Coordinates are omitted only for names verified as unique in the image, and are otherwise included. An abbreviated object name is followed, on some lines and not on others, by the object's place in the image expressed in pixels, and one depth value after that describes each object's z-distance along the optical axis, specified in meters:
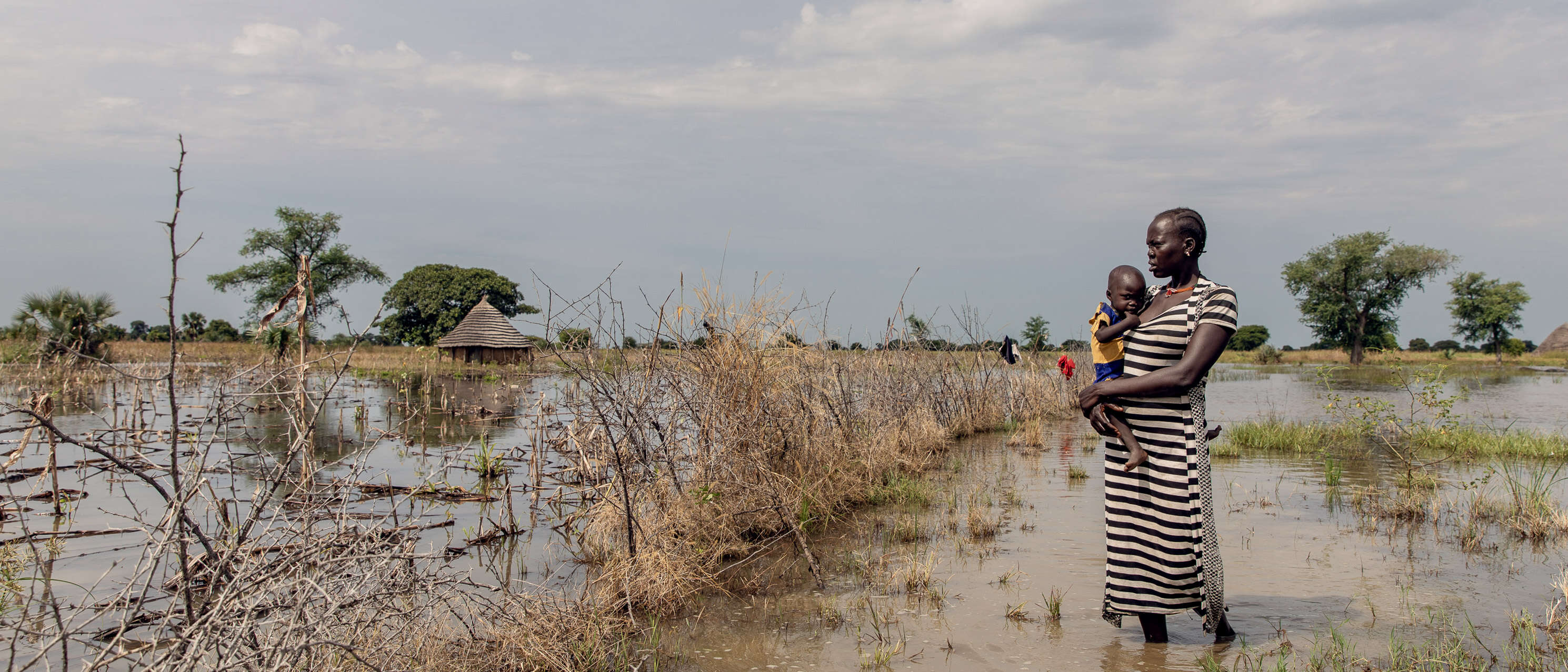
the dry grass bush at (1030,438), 11.12
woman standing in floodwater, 3.29
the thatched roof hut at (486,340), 33.25
